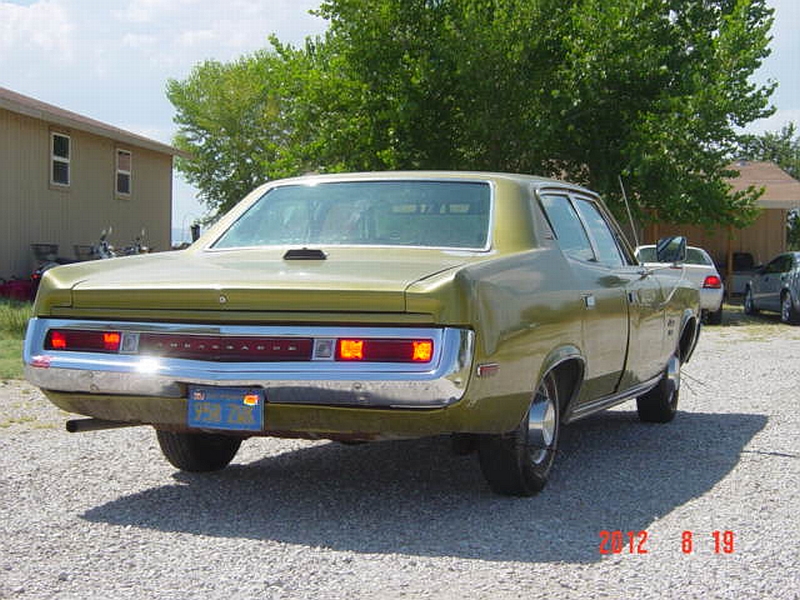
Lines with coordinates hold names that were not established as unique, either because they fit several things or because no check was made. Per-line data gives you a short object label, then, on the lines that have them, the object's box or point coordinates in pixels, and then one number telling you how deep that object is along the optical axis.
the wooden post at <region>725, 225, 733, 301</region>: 28.86
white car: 18.80
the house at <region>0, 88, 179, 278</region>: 20.19
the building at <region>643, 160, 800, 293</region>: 30.55
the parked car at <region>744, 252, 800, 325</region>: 20.80
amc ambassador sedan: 4.46
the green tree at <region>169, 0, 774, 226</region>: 22.36
